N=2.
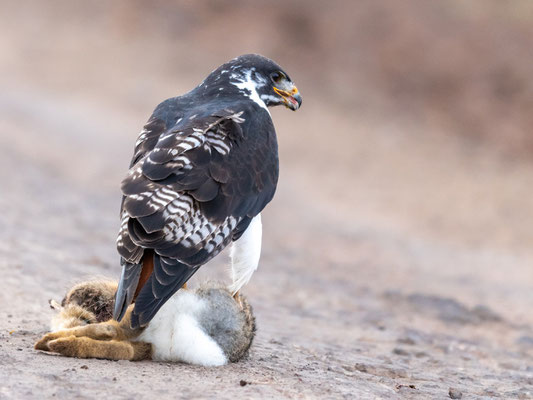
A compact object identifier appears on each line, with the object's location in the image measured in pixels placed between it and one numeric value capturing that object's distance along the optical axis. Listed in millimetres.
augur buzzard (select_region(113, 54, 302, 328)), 9344
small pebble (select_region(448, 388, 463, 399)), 10648
